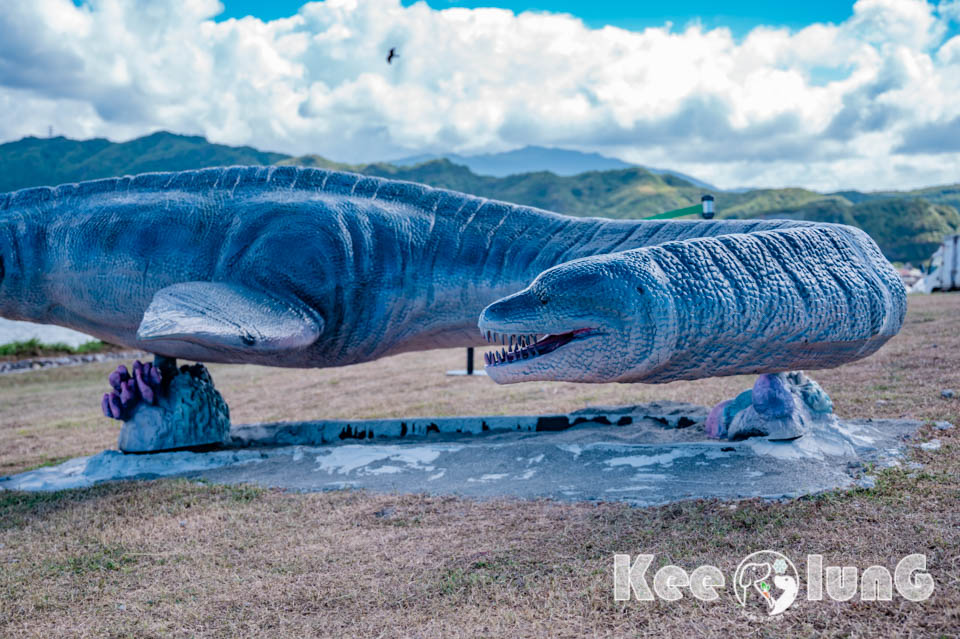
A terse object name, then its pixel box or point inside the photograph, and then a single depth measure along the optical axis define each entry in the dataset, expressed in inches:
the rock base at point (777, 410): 188.9
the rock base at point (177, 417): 227.8
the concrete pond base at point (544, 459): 171.5
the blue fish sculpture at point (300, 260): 190.5
